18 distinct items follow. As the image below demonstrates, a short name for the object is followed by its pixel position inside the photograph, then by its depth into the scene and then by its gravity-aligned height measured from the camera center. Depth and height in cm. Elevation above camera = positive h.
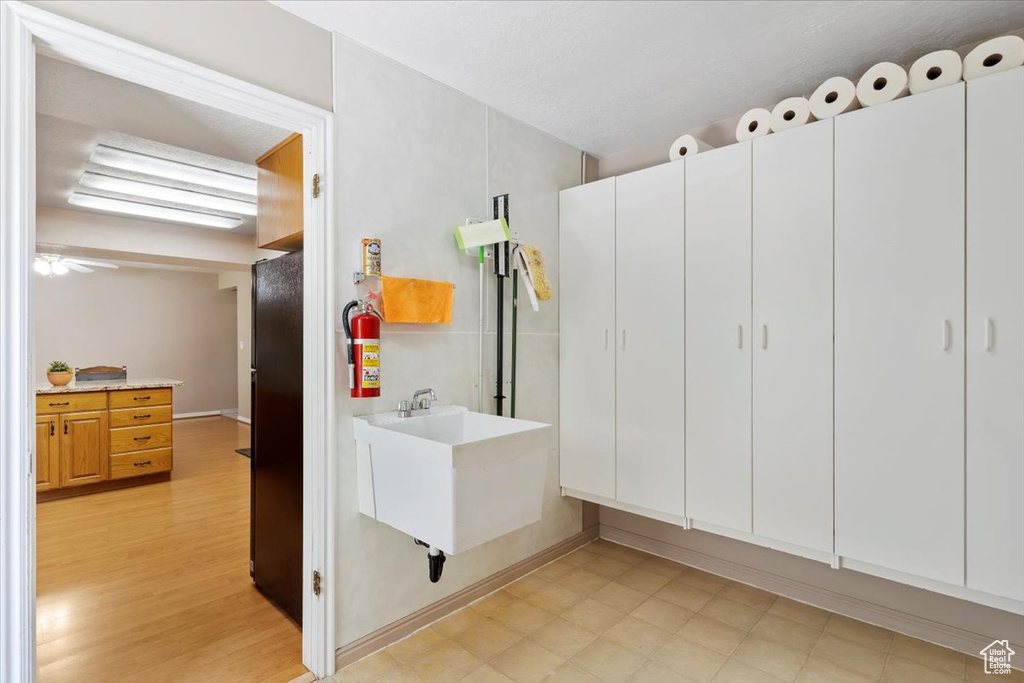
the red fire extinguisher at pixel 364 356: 192 -6
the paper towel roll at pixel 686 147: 251 +99
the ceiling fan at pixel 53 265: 509 +77
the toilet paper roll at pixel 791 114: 218 +100
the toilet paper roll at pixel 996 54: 174 +101
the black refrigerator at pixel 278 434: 231 -47
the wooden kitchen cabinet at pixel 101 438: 408 -86
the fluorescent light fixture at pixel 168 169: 334 +121
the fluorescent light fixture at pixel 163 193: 383 +120
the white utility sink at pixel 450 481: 166 -51
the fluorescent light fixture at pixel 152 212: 432 +119
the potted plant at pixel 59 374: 430 -30
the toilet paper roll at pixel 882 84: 194 +102
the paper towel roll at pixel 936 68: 184 +101
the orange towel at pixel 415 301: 208 +17
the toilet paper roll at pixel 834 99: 205 +102
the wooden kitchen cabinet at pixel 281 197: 235 +71
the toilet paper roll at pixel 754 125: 227 +100
